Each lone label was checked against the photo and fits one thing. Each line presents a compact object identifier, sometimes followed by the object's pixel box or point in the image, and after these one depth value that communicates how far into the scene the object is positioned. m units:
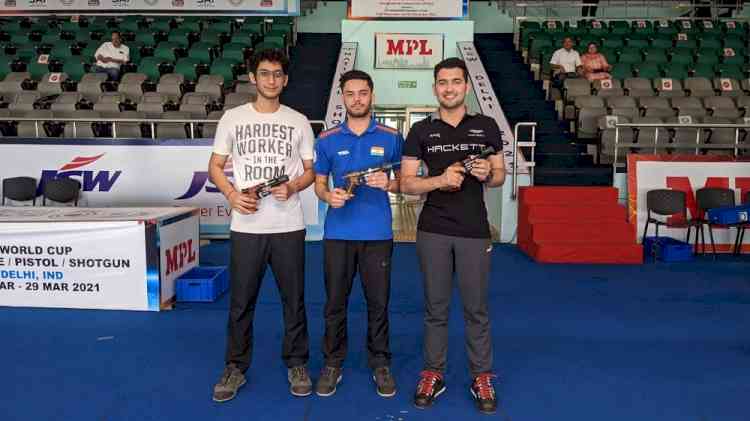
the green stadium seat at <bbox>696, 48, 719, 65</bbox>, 10.40
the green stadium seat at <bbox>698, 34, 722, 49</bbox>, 11.17
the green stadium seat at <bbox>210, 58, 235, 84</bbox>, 9.65
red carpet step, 6.04
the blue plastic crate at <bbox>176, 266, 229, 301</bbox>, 4.45
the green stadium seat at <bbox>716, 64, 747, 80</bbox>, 9.92
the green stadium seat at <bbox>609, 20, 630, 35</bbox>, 11.58
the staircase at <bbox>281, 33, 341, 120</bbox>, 9.62
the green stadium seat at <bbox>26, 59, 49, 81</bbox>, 9.87
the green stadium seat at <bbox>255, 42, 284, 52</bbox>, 10.42
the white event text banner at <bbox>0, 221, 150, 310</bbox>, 4.24
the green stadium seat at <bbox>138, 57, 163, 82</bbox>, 9.72
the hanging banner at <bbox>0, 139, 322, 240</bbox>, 6.85
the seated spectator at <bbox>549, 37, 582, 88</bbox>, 9.73
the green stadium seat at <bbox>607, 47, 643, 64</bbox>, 10.30
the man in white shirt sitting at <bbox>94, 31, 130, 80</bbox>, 9.49
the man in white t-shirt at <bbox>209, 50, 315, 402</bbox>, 2.76
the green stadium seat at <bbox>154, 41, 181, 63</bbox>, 10.40
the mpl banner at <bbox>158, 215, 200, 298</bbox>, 4.32
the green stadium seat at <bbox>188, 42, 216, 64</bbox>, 10.36
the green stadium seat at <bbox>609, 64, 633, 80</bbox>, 9.84
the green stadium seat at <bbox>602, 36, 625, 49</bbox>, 10.99
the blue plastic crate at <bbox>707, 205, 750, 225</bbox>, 6.06
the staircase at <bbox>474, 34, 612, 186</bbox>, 7.16
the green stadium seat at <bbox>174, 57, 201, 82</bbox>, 9.73
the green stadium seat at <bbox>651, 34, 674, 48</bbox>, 11.13
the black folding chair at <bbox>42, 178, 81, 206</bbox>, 6.46
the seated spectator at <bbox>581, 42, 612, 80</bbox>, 9.55
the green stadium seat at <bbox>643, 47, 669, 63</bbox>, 10.34
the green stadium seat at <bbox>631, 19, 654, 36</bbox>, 11.62
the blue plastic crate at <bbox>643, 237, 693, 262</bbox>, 6.18
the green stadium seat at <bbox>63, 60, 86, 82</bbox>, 9.82
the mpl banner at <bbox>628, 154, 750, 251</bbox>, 6.84
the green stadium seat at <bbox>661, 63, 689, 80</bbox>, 9.83
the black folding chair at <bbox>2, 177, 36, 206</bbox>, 6.50
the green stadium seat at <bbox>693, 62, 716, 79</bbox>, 9.91
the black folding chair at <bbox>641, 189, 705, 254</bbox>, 6.43
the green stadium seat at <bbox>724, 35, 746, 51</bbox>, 11.11
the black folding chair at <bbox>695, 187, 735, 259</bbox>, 6.55
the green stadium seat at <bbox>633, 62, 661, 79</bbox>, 9.88
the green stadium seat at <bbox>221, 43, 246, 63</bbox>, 10.38
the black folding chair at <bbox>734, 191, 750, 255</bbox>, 6.59
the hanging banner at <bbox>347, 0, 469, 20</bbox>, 10.62
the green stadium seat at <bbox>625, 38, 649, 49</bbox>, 10.99
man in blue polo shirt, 2.84
